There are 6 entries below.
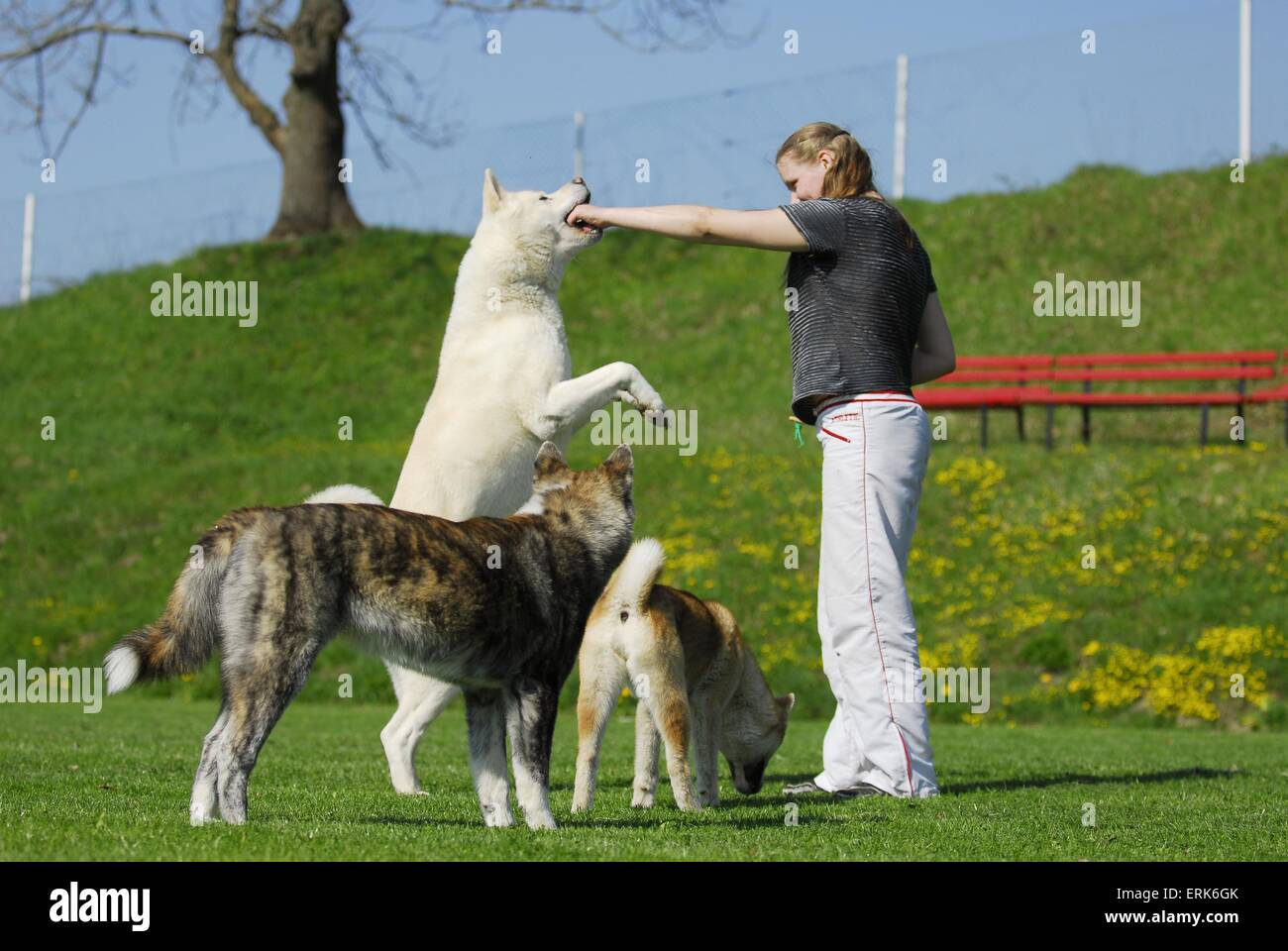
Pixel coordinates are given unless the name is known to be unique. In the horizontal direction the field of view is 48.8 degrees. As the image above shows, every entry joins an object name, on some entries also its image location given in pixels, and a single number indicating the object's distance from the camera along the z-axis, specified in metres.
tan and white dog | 6.59
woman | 6.62
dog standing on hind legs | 7.08
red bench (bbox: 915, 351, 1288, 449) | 18.22
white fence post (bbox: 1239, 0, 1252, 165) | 23.56
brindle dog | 5.03
